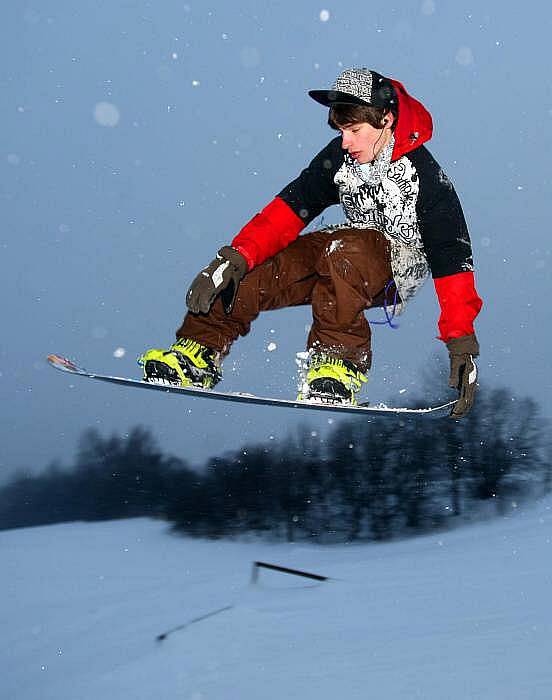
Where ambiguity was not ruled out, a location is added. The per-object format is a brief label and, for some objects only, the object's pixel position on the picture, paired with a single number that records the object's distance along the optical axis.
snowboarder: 4.52
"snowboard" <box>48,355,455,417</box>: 4.50
